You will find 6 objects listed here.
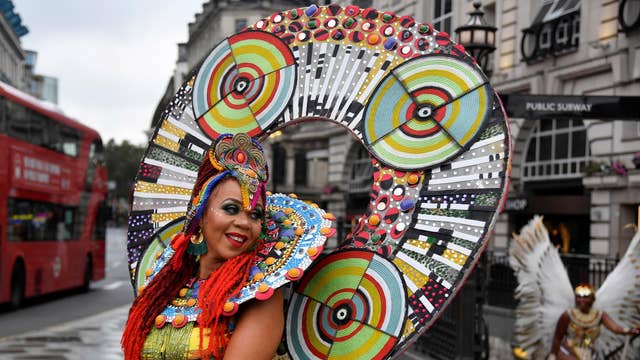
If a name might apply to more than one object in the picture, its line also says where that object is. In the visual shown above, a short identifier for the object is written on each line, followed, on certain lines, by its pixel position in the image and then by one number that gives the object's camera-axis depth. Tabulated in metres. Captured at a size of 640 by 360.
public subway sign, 10.24
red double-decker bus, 16.31
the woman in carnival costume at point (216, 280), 3.19
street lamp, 10.07
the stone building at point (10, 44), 55.09
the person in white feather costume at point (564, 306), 8.65
